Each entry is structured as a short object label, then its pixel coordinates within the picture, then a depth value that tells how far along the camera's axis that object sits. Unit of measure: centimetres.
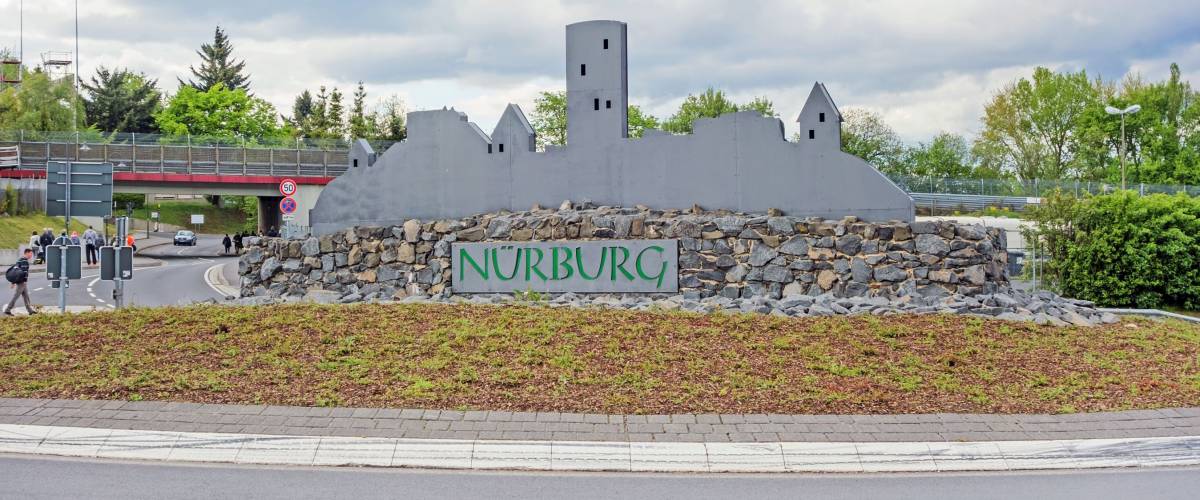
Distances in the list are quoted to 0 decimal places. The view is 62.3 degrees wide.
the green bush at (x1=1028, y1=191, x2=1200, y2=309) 2241
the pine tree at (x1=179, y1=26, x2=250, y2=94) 9606
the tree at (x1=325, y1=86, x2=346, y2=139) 8394
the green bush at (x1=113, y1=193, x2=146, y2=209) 8608
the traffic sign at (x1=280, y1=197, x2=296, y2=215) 2807
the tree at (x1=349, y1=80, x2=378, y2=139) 7381
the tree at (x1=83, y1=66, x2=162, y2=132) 8544
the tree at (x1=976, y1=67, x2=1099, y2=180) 5884
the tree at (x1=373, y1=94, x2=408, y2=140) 6919
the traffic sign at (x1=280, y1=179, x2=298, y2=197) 2802
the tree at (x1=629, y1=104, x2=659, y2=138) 5965
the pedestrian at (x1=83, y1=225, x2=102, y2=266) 4341
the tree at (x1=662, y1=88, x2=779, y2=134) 5975
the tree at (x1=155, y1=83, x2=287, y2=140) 8294
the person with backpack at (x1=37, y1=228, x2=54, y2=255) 3922
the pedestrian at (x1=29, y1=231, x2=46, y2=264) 4082
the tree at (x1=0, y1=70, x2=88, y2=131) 7125
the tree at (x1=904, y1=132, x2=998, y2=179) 5900
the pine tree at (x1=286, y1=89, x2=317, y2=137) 9531
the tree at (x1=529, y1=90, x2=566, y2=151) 6150
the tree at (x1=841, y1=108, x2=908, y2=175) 5503
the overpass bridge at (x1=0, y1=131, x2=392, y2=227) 4709
